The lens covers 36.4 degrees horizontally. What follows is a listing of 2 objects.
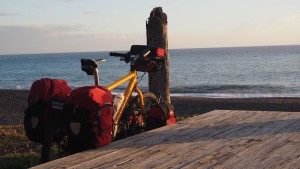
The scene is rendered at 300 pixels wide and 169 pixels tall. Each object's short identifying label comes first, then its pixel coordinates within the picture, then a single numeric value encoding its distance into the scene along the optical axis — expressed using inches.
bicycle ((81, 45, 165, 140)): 192.1
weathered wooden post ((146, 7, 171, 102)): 322.3
